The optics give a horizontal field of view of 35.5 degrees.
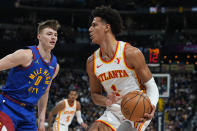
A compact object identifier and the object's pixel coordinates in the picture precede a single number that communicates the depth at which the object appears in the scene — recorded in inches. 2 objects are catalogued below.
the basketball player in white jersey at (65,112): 330.0
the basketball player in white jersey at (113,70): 144.8
